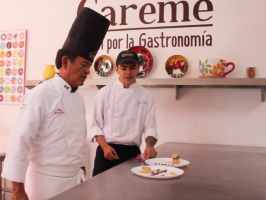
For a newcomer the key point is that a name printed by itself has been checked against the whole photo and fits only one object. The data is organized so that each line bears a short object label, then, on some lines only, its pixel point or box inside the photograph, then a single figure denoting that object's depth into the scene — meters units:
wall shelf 2.24
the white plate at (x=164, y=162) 1.45
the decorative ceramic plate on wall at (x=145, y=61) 2.70
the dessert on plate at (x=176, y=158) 1.49
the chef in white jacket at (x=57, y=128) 1.16
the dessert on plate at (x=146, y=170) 1.26
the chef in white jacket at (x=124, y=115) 1.99
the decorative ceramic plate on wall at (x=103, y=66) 2.82
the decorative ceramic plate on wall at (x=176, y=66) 2.60
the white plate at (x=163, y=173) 1.18
